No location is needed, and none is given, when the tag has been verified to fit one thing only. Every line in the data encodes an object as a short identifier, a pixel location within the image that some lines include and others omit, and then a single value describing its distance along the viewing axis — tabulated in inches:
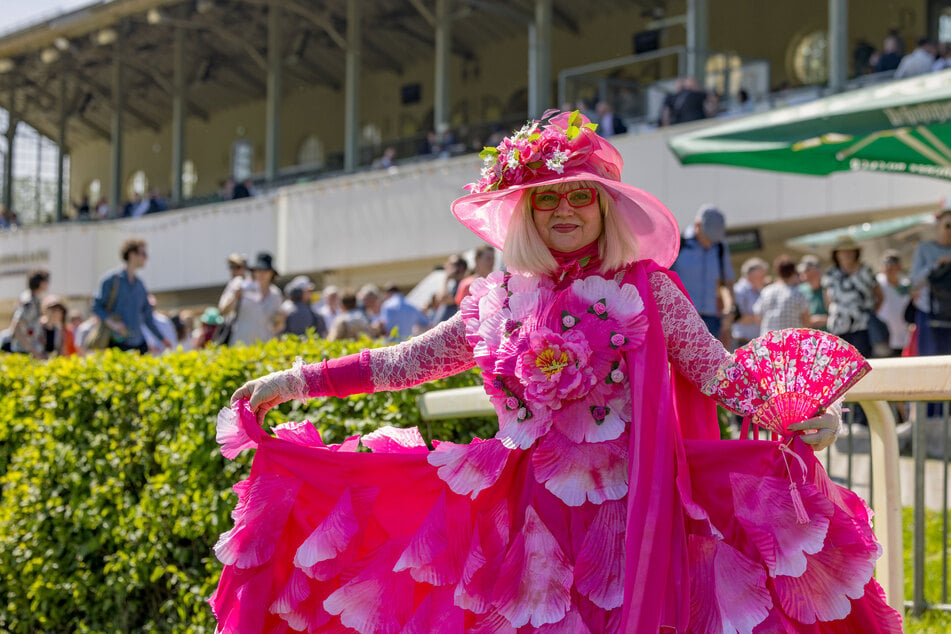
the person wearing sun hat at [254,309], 423.5
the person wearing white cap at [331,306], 564.1
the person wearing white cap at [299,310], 442.9
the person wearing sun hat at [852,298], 377.1
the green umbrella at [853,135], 256.1
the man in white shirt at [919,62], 601.9
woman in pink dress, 119.4
